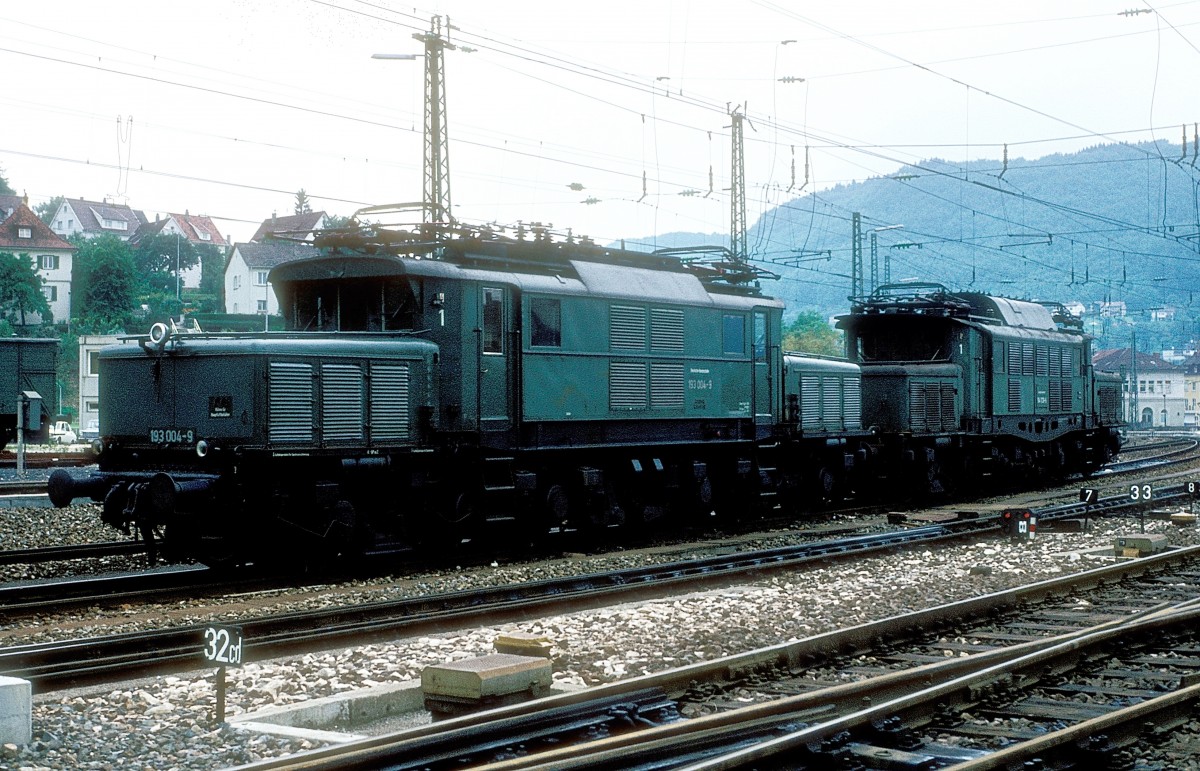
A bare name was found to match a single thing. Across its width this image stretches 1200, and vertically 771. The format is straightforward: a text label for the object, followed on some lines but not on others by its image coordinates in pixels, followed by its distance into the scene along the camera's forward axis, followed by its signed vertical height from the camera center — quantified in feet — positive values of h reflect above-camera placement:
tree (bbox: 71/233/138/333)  268.41 +25.80
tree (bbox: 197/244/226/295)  351.46 +38.39
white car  169.97 -4.15
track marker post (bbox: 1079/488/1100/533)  68.54 -5.11
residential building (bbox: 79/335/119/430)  177.99 +4.24
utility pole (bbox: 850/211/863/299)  133.08 +16.24
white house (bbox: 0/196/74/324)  282.77 +33.76
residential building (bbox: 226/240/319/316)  266.57 +28.68
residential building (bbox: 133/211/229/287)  364.99 +52.46
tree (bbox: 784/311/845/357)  301.53 +16.92
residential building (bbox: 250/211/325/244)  290.93 +46.21
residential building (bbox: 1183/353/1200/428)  431.02 +5.15
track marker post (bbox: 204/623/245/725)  25.58 -4.85
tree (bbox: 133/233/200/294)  341.82 +39.21
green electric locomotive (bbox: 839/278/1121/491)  83.66 +1.20
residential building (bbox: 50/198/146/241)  412.69 +60.73
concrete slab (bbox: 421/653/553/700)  25.82 -5.60
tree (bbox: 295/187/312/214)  420.89 +66.63
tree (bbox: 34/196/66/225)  448.24 +70.30
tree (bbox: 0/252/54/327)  252.42 +23.42
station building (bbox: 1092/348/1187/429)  420.77 +5.17
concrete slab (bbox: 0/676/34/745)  22.91 -5.49
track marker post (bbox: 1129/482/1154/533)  61.93 -4.38
